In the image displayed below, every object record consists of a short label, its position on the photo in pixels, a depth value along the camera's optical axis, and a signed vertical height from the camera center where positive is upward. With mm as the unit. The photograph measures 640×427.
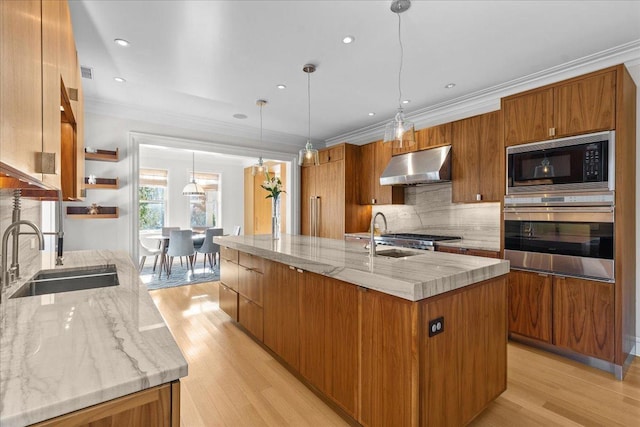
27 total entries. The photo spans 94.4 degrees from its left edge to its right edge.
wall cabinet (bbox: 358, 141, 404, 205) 4539 +555
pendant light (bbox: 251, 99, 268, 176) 3735 +593
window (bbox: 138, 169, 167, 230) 7098 +324
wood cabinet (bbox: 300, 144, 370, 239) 4934 +263
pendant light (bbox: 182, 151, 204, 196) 6563 +481
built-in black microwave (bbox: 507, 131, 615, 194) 2359 +416
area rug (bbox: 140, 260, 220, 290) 5160 -1253
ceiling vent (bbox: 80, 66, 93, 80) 3040 +1463
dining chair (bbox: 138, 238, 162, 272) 5840 -801
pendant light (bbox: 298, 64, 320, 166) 3064 +599
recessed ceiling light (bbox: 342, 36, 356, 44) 2449 +1441
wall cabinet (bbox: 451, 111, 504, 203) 3281 +610
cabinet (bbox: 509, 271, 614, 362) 2334 -854
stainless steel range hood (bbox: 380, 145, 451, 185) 3687 +587
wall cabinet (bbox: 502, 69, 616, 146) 2359 +900
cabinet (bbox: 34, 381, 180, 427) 616 -449
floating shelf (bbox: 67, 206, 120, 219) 3775 -23
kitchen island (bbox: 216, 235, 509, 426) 1381 -659
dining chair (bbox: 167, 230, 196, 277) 5453 -603
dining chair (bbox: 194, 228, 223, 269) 5832 -682
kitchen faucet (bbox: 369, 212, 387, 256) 2045 -237
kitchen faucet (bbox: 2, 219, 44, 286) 1180 -192
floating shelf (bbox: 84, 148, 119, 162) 3771 +726
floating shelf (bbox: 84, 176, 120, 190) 3778 +356
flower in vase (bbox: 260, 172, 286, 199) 3244 +248
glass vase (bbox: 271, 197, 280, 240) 3280 -149
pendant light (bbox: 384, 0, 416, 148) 2170 +601
